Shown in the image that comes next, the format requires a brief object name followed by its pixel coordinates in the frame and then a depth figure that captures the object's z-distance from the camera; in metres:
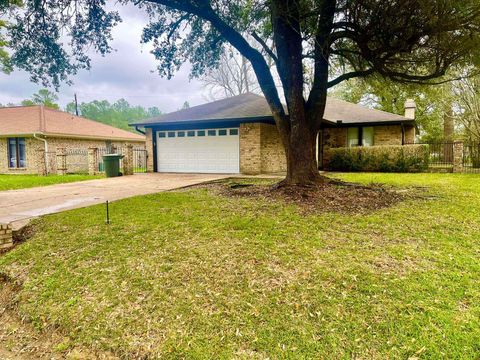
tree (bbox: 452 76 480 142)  18.12
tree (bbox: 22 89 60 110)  46.69
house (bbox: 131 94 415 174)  14.16
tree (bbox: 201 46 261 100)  31.14
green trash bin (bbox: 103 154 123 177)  14.33
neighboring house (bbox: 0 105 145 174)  18.05
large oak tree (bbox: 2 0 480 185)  6.55
